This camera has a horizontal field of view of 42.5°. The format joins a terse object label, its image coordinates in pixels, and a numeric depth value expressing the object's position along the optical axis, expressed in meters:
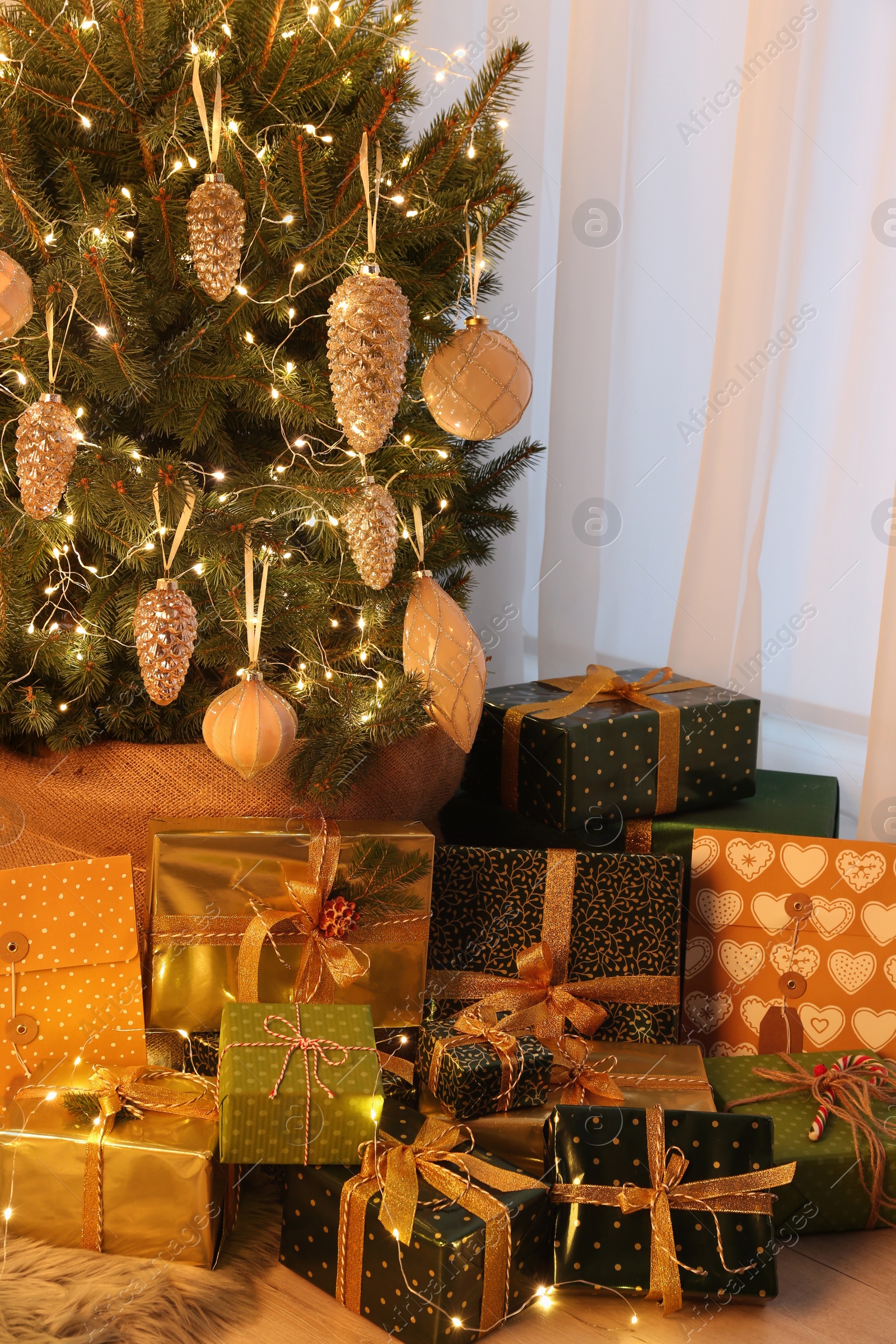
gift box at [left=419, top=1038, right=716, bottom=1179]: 1.08
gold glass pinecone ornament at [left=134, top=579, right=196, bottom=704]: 1.03
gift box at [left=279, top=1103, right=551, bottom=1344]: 0.92
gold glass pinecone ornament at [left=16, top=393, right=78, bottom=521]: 0.97
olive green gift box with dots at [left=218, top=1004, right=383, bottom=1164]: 0.98
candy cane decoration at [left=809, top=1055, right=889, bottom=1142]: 1.17
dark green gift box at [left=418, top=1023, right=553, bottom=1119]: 1.06
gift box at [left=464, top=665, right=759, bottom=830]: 1.37
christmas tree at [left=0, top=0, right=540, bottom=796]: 1.07
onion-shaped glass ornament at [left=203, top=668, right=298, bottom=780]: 1.07
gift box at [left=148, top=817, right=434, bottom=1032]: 1.13
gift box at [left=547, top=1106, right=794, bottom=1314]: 0.97
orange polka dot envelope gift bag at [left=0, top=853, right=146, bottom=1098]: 1.13
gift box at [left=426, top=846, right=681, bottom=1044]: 1.23
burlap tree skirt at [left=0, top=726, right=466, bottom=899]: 1.25
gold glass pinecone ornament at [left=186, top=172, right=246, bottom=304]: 0.97
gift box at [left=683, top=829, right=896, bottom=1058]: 1.27
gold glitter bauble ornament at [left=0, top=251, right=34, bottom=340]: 0.95
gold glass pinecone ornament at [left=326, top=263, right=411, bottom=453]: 0.97
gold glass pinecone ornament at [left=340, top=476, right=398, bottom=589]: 1.06
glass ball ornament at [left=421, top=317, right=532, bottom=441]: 1.06
